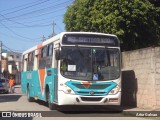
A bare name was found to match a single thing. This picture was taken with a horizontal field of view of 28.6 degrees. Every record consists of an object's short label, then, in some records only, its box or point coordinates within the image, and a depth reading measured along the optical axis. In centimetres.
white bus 1237
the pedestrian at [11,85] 2787
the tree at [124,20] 1807
